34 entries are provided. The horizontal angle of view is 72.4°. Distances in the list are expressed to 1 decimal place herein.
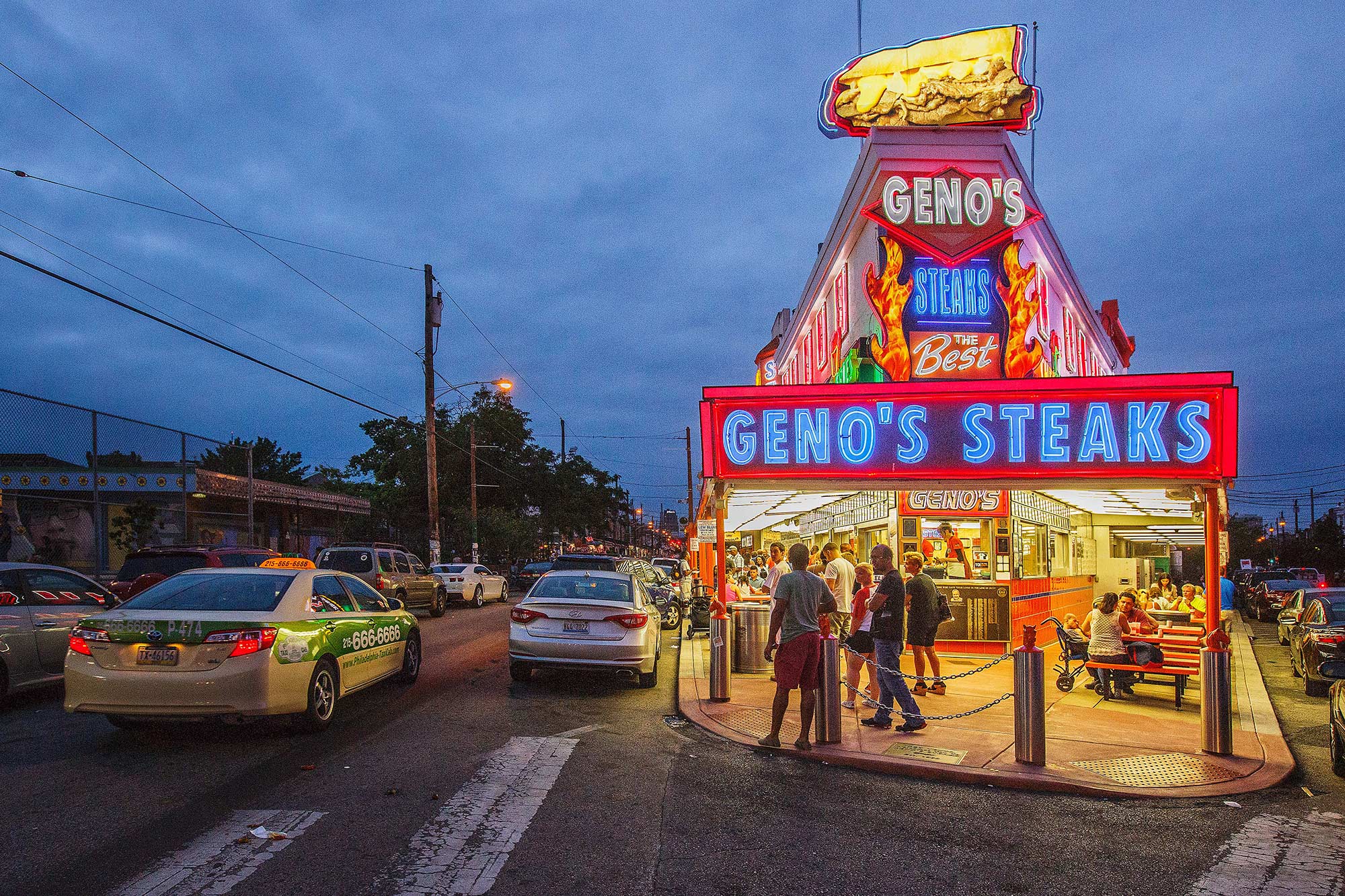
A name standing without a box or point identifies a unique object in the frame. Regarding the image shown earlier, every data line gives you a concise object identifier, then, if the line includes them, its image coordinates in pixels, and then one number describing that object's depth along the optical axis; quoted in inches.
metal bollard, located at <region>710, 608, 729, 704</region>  405.4
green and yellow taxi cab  280.4
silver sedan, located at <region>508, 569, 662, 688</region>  424.2
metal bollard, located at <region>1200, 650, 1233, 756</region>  318.7
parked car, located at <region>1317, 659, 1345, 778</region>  287.4
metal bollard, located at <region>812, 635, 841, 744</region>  320.2
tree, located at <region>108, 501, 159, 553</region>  767.7
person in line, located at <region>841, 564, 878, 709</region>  376.5
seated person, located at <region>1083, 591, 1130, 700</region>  434.3
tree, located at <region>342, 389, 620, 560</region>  1742.1
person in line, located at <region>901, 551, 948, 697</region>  428.1
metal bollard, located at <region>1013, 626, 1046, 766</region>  295.0
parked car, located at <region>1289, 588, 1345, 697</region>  481.7
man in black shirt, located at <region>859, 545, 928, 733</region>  364.5
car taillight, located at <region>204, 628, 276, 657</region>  284.7
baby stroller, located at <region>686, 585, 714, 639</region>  693.9
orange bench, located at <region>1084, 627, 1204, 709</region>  421.1
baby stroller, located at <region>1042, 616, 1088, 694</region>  465.4
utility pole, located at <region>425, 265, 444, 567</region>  1128.2
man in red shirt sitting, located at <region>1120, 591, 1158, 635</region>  480.4
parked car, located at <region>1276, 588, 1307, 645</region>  713.7
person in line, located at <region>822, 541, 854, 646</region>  546.3
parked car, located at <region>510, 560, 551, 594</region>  1168.2
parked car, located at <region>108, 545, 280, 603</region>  507.8
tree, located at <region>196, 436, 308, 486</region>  2563.0
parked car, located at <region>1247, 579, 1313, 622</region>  1055.0
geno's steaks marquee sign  382.3
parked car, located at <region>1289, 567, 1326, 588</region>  1364.4
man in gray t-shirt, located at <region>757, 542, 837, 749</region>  310.7
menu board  598.5
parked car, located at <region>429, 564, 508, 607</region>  1083.3
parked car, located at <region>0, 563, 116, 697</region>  353.7
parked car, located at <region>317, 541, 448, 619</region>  823.1
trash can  511.5
